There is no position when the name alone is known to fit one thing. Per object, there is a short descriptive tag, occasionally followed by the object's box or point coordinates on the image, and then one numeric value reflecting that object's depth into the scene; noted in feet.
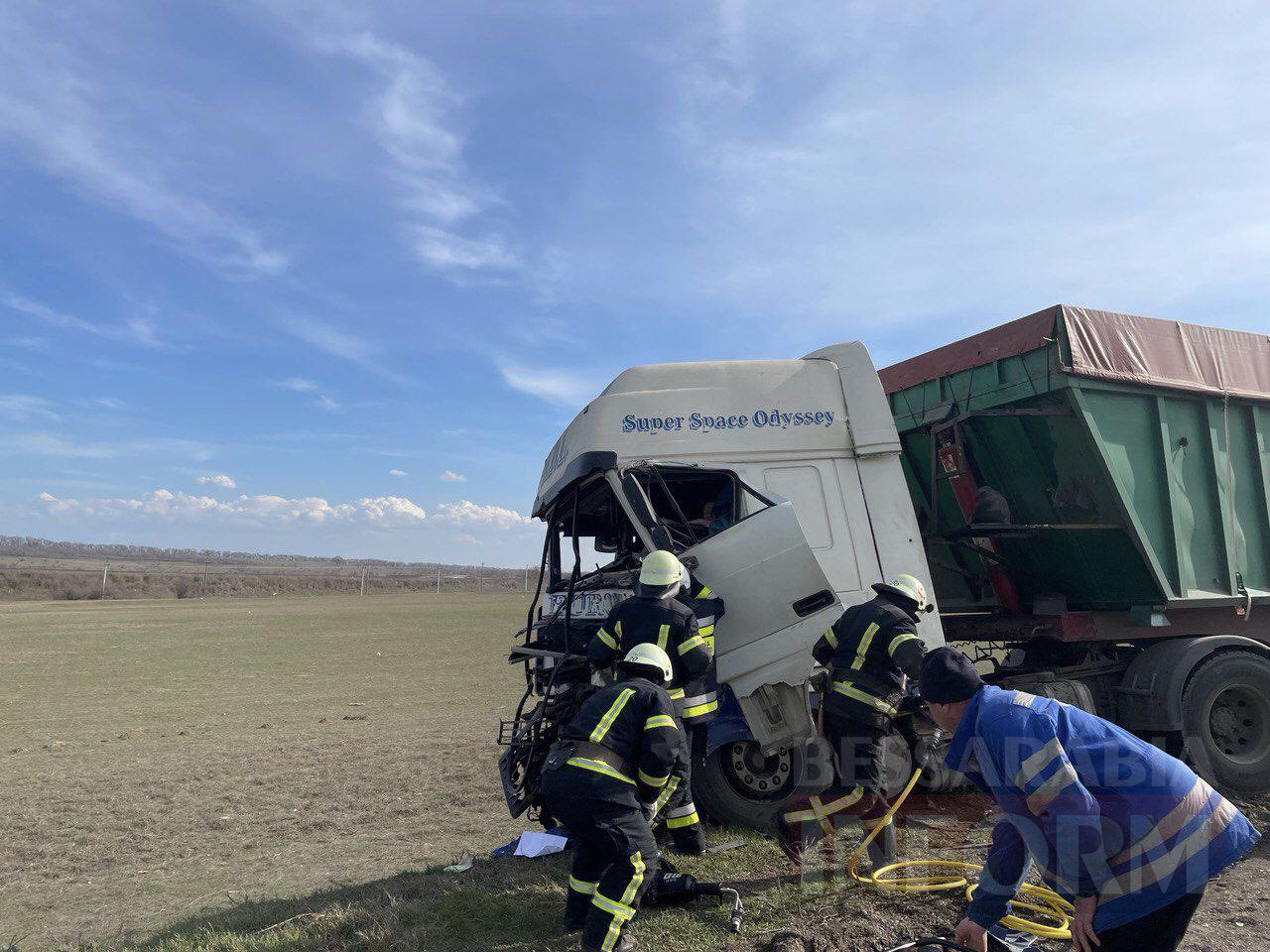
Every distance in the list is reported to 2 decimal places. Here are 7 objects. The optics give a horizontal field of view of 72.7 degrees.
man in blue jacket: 8.04
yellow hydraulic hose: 13.09
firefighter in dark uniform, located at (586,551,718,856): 15.43
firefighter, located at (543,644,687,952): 12.45
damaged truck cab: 17.25
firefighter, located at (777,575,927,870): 15.83
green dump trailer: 21.31
